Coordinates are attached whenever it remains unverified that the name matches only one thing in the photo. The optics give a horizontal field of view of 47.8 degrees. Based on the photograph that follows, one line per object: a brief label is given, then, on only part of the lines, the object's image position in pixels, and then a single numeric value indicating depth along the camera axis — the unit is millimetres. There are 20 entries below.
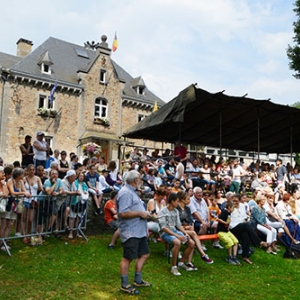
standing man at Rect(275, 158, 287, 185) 13000
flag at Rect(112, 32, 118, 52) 28578
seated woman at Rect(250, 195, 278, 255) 8258
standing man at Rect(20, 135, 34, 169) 9734
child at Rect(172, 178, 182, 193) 9299
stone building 23516
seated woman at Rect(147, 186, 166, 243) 7422
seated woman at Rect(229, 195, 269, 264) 7414
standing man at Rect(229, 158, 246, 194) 12190
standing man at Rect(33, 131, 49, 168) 9750
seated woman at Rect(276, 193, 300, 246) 8562
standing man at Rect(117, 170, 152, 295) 4914
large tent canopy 10180
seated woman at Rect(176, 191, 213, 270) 6730
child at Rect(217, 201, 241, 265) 7124
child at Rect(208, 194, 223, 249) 8219
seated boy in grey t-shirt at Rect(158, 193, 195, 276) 6352
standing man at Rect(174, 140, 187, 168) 11246
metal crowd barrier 6648
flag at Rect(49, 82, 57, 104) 23930
